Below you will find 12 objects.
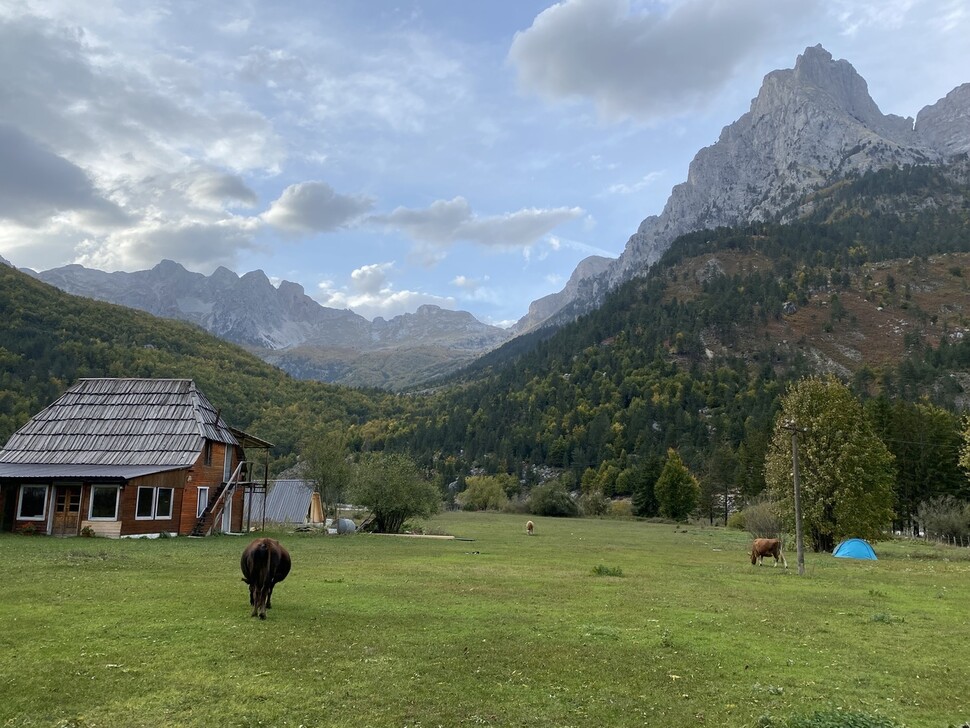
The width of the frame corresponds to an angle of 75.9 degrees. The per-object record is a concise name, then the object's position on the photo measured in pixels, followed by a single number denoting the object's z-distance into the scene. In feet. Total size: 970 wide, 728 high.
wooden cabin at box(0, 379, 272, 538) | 123.75
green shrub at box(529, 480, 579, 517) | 355.15
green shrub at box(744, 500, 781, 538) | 163.73
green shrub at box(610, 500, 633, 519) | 368.27
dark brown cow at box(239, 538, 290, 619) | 50.03
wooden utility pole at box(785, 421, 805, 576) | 87.35
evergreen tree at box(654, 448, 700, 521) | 335.06
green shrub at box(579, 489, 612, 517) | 372.21
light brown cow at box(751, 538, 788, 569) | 102.37
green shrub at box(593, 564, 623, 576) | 86.02
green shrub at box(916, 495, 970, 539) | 171.94
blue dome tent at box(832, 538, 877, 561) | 126.52
